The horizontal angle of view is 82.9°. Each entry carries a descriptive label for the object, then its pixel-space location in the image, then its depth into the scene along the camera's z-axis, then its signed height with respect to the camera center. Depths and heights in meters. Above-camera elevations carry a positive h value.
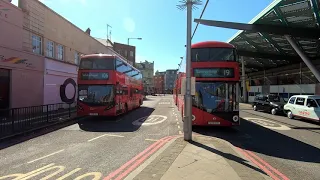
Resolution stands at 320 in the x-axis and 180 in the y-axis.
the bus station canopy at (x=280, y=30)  12.96 +5.57
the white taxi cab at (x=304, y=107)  11.62 -1.17
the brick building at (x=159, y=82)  106.00 +4.54
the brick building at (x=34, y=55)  11.47 +2.63
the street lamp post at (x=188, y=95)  6.64 -0.20
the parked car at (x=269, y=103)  15.91 -1.23
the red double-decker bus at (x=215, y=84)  8.69 +0.28
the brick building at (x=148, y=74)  85.92 +7.93
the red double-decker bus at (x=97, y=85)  11.31 +0.28
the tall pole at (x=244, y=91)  34.93 -0.20
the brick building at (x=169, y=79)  104.06 +6.22
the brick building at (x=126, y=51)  52.22 +11.54
